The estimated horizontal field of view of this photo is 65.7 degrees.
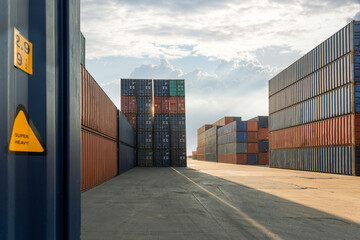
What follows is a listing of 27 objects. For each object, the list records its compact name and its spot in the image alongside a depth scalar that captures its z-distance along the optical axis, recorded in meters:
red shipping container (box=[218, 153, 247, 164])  51.92
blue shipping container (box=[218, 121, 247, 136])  52.16
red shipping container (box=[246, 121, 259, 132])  52.06
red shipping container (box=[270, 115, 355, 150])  22.45
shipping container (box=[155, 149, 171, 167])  36.09
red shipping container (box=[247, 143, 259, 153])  51.59
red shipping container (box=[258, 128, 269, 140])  51.99
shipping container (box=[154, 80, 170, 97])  36.94
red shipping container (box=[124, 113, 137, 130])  36.35
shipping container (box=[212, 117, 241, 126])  71.62
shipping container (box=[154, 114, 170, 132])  36.44
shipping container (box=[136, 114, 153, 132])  36.34
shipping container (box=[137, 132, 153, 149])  36.21
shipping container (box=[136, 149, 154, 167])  36.16
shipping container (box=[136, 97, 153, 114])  36.59
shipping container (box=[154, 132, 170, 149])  36.16
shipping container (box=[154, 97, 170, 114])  36.69
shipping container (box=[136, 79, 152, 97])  36.81
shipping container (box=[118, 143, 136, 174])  23.00
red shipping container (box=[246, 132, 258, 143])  51.72
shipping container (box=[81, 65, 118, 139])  12.23
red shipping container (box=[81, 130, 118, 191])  12.10
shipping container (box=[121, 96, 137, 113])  36.28
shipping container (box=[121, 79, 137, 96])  36.59
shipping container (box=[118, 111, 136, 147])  22.91
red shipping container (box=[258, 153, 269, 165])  52.09
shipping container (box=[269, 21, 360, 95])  22.27
